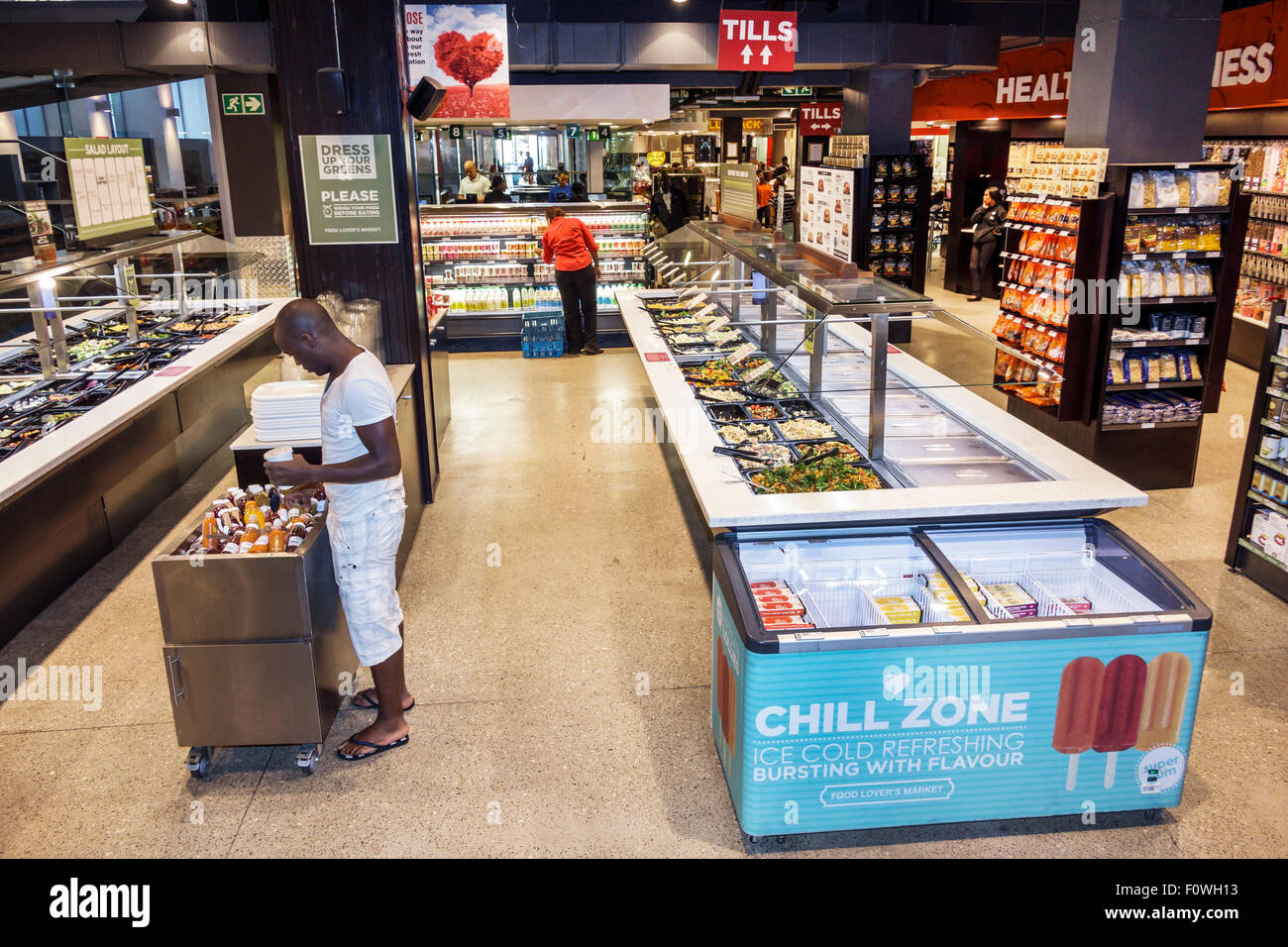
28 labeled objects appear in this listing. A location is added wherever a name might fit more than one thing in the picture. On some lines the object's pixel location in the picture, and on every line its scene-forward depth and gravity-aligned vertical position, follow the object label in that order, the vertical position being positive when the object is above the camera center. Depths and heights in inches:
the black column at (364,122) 223.3 +16.7
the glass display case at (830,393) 160.6 -43.7
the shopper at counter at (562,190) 461.1 +0.4
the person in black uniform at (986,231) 527.5 -23.4
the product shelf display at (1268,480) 193.5 -59.6
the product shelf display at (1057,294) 246.1 -29.3
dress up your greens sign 230.8 +0.9
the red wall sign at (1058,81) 359.3 +52.0
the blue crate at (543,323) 419.2 -56.3
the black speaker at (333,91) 220.1 +22.9
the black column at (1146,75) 255.1 +29.4
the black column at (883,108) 451.2 +37.3
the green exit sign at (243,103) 432.8 +40.1
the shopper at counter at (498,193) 466.0 -0.8
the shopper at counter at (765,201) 796.8 -9.7
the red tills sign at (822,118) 602.5 +43.6
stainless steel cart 133.3 -63.2
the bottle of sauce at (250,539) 136.8 -48.9
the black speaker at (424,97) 237.6 +23.0
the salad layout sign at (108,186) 227.9 +2.1
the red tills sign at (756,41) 344.5 +52.8
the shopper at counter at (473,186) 469.4 +2.7
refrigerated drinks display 442.0 -33.0
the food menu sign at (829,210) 436.1 -9.9
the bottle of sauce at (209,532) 139.6 -49.0
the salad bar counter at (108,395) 182.1 -44.6
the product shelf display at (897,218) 458.9 -14.1
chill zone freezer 118.4 -64.0
